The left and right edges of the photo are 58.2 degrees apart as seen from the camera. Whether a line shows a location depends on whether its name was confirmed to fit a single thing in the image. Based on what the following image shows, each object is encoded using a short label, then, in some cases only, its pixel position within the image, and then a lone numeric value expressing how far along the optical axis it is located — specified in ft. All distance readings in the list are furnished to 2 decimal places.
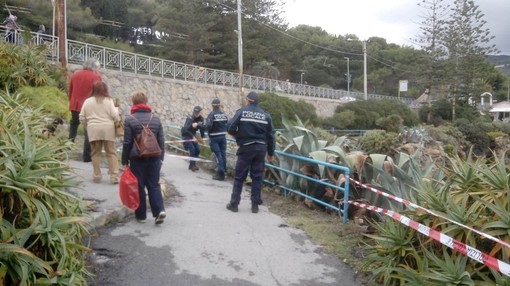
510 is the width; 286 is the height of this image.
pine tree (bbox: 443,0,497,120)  147.02
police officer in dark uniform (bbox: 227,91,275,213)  20.48
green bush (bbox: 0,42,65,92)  35.73
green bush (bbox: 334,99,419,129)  124.77
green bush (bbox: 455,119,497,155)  92.96
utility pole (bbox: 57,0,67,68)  50.65
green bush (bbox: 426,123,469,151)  75.01
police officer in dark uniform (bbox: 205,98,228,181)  29.04
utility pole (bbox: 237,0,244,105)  93.61
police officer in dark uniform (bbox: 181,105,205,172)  32.42
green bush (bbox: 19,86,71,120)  34.16
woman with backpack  17.38
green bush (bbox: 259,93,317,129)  94.48
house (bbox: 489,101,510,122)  204.01
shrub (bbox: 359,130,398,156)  47.57
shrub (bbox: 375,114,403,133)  96.37
